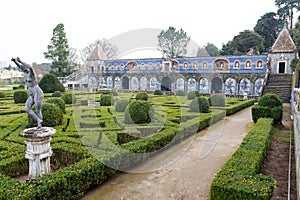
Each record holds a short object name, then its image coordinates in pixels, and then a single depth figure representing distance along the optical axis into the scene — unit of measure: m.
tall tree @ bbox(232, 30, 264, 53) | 42.09
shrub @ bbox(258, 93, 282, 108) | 11.62
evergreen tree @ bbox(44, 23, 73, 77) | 37.34
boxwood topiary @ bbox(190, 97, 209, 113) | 13.05
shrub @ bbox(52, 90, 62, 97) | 17.77
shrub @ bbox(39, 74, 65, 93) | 22.78
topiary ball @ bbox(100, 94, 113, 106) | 14.60
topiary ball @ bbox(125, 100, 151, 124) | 9.35
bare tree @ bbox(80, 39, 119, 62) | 47.69
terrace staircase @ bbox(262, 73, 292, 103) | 22.23
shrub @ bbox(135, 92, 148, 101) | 17.00
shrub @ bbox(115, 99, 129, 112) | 11.55
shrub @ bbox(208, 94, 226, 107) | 16.42
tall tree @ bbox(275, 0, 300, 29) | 42.72
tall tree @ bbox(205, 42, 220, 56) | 62.09
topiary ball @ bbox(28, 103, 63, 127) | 8.19
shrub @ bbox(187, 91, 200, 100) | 20.11
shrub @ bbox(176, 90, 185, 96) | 25.55
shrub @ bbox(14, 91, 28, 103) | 15.91
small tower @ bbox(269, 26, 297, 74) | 28.84
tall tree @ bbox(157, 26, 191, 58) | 55.97
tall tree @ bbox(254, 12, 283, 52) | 45.38
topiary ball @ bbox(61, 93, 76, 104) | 14.89
